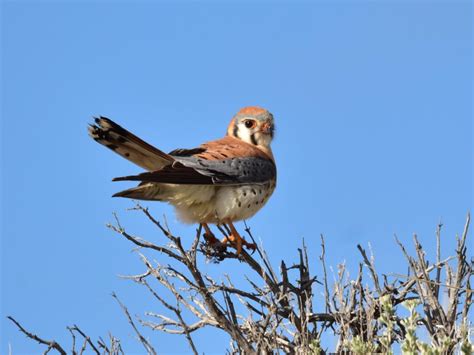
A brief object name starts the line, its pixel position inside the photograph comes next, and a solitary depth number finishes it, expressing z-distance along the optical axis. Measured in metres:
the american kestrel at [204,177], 8.73
